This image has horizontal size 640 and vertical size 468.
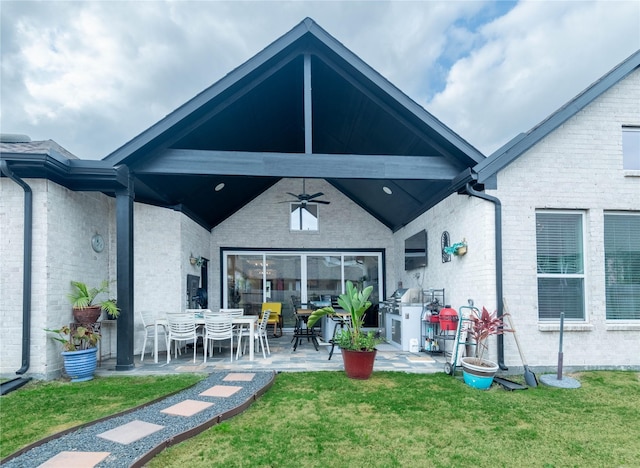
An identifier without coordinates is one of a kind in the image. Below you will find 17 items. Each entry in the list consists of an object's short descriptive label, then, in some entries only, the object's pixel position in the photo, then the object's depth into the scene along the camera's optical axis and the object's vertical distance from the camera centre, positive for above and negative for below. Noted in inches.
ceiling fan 354.5 +53.9
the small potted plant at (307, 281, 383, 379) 206.1 -50.2
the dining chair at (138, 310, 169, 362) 267.0 -50.7
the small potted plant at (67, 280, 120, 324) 210.5 -28.7
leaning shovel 198.5 -65.9
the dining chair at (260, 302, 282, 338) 383.9 -60.6
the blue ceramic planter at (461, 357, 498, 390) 191.0 -62.0
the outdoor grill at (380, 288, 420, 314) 311.6 -38.9
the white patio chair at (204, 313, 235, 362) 244.9 -47.8
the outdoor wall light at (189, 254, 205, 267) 323.9 -5.2
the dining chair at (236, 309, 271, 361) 261.7 -54.7
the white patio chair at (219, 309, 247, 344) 269.7 -42.5
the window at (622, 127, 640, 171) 234.5 +65.8
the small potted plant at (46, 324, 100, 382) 200.7 -52.0
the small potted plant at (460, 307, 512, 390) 191.8 -56.5
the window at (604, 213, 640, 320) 229.6 -8.1
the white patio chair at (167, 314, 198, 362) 243.4 -48.4
